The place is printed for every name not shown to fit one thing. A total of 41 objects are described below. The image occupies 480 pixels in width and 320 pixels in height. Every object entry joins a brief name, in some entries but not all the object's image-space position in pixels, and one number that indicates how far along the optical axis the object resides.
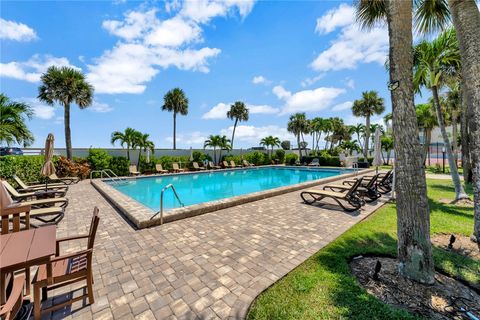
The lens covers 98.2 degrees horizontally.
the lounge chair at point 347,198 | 7.08
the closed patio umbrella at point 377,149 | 9.00
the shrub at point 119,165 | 16.62
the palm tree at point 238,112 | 34.03
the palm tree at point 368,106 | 30.12
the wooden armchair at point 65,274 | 2.29
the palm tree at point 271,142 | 31.02
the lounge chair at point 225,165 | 23.51
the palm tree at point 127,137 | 18.30
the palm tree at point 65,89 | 16.02
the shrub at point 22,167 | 9.95
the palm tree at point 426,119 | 19.30
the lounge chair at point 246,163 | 26.08
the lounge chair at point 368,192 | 8.32
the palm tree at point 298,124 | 36.59
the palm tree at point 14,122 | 9.21
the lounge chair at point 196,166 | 21.50
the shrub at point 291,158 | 29.97
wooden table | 1.89
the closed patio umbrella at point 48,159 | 6.84
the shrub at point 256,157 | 27.47
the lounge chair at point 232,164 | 24.27
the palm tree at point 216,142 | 24.78
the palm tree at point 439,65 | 7.35
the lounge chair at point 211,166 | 22.67
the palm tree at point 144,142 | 18.53
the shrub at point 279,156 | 30.40
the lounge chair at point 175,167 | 20.02
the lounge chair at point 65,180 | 11.31
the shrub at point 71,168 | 13.93
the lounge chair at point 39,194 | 6.17
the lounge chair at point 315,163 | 26.81
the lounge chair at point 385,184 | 10.19
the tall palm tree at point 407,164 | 3.07
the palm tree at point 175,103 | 28.22
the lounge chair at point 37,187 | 7.94
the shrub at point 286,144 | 40.33
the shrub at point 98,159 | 15.83
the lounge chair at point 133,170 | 17.31
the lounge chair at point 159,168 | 19.00
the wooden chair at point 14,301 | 1.49
